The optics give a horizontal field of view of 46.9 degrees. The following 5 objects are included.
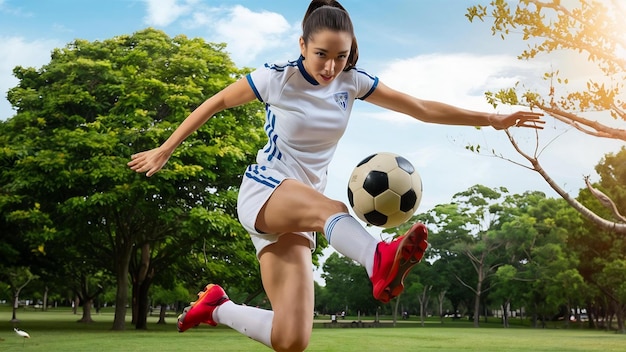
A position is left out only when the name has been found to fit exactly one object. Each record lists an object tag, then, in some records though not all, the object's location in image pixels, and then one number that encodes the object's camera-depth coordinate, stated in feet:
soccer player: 11.67
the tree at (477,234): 150.92
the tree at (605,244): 128.26
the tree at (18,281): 139.54
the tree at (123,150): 75.18
